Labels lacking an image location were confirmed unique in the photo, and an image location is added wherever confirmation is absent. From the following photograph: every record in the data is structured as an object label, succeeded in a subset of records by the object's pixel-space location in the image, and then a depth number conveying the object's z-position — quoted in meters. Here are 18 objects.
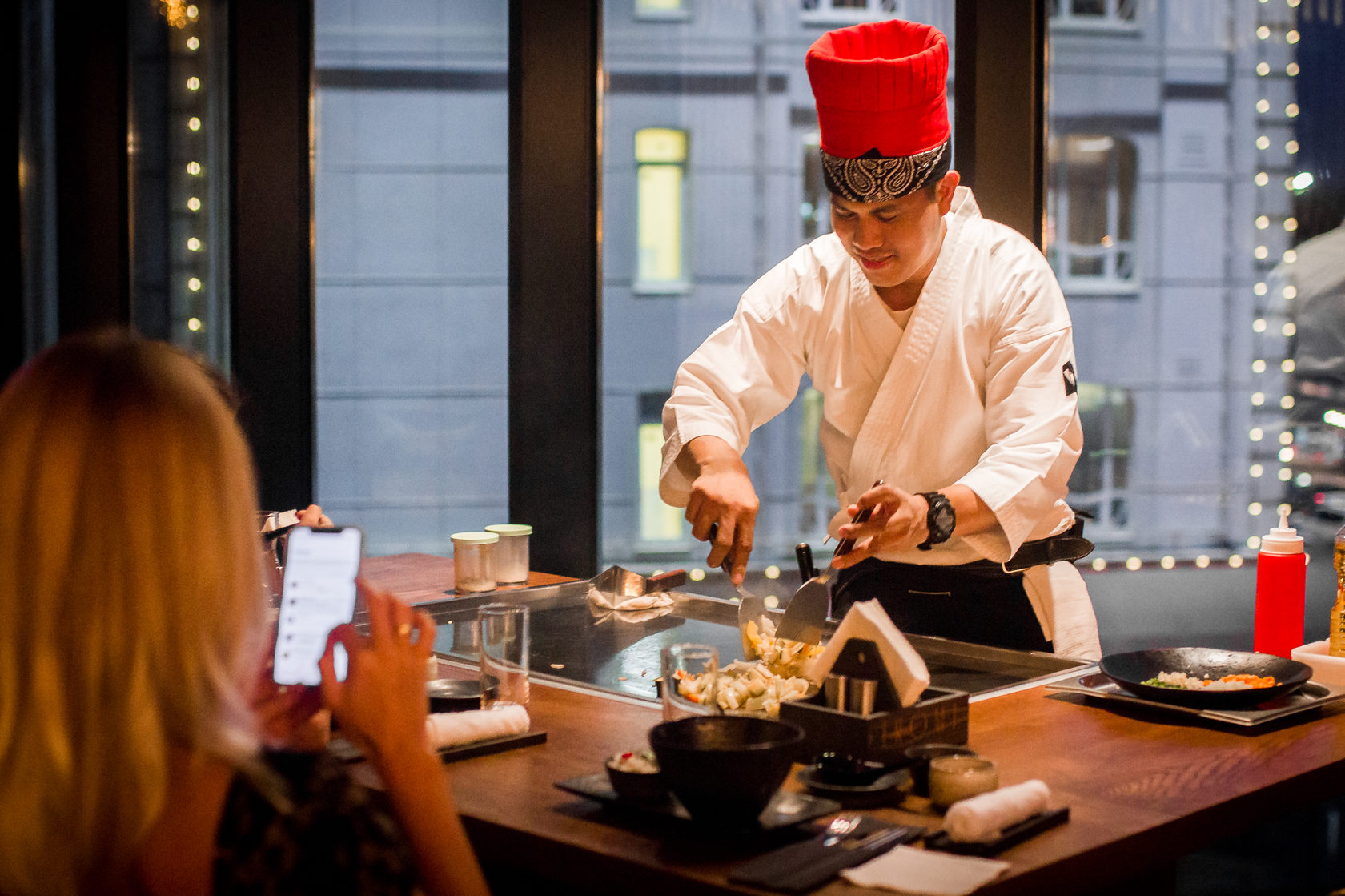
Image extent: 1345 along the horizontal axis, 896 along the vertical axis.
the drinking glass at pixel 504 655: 1.51
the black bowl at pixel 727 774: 1.07
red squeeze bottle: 1.76
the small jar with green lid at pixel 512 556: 2.50
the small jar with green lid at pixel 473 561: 2.43
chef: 1.90
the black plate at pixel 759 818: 1.10
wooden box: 1.26
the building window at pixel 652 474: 3.58
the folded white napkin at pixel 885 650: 1.31
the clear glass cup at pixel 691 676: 1.35
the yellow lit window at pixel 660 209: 3.56
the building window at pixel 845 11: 3.64
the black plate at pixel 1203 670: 1.47
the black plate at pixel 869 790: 1.19
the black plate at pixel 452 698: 1.57
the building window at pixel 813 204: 3.71
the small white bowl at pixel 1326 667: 1.64
